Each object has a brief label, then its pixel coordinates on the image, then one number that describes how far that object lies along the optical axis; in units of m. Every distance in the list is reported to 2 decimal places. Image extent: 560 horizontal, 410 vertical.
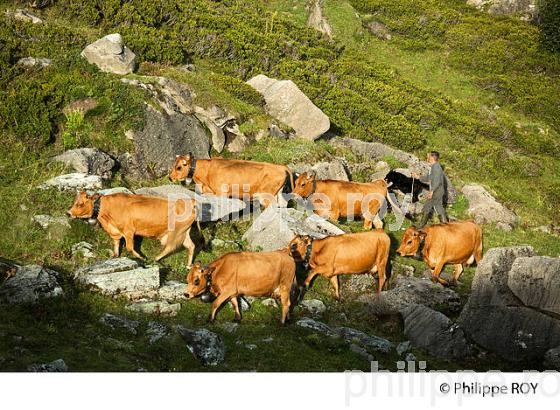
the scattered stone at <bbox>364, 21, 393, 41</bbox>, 44.22
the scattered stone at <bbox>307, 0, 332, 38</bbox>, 42.19
